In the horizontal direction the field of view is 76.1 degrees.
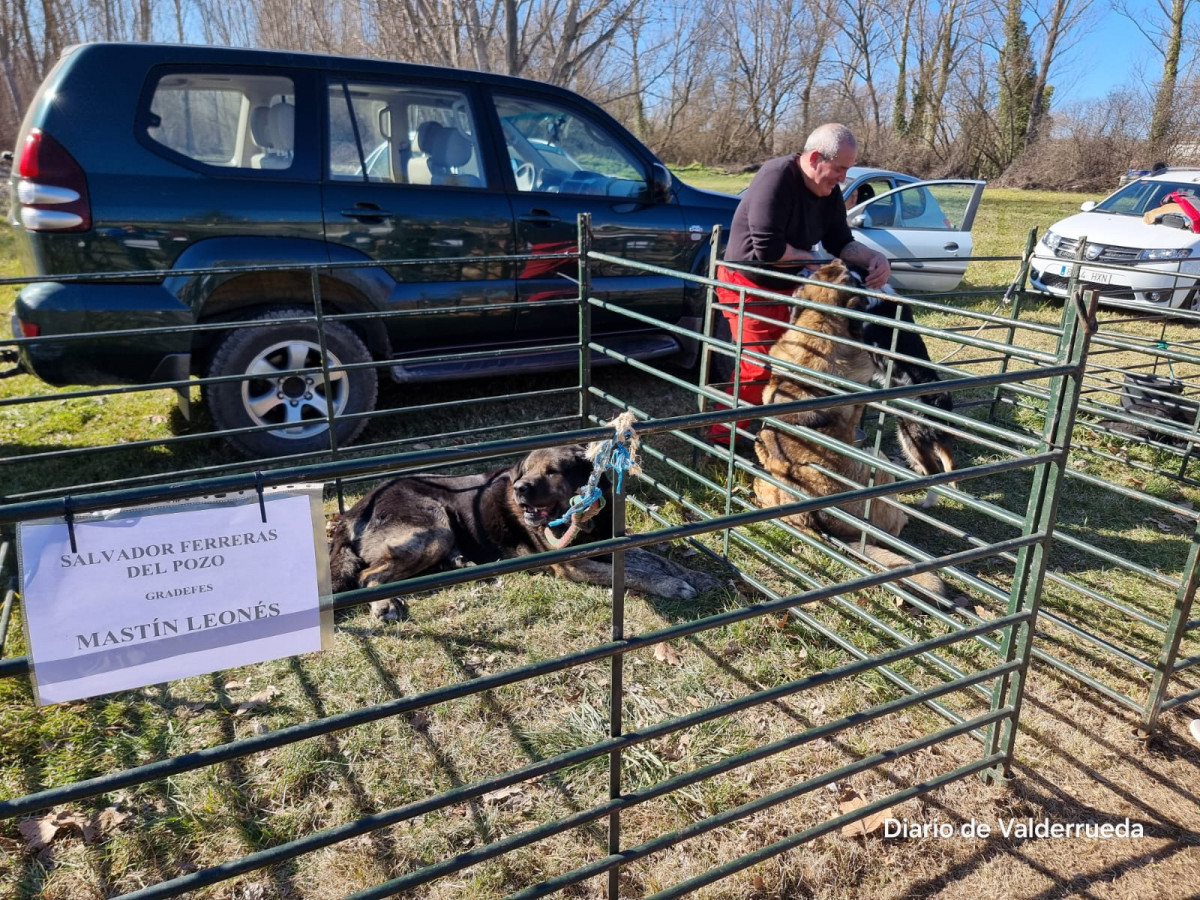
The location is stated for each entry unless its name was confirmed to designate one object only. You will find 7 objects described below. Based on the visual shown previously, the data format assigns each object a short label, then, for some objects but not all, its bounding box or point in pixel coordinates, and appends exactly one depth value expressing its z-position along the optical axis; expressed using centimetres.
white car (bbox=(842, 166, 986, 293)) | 989
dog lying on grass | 369
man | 442
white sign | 128
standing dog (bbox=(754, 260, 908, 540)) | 396
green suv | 422
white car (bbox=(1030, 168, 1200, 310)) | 988
